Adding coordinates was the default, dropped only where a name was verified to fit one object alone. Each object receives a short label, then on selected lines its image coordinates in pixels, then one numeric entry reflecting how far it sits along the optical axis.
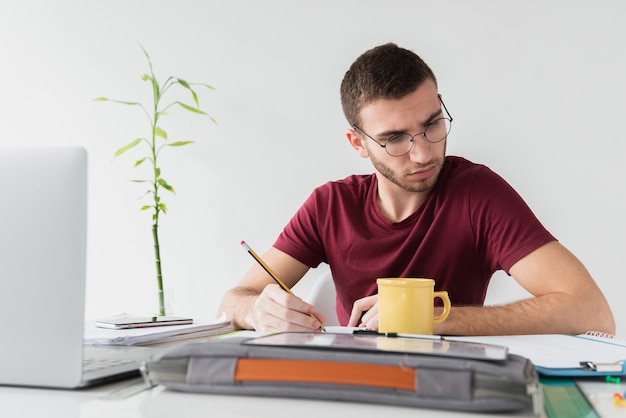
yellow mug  1.14
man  1.66
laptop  0.77
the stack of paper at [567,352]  0.89
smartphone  1.35
